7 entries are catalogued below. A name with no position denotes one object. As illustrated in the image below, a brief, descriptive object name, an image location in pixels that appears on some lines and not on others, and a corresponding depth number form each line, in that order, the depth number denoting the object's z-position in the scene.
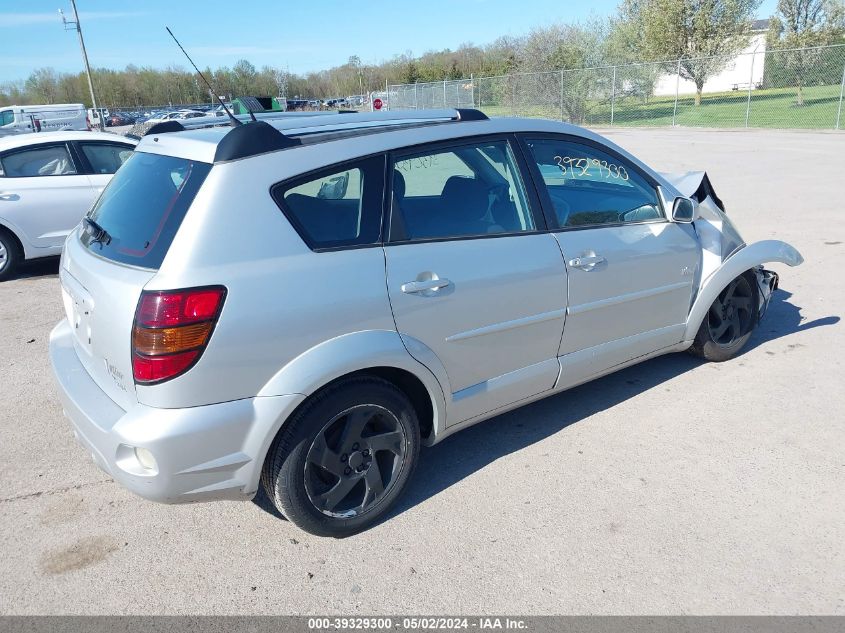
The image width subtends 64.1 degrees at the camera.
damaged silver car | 2.57
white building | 45.44
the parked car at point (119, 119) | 48.43
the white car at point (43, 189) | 7.78
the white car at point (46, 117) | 27.84
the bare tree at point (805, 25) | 33.19
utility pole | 42.13
